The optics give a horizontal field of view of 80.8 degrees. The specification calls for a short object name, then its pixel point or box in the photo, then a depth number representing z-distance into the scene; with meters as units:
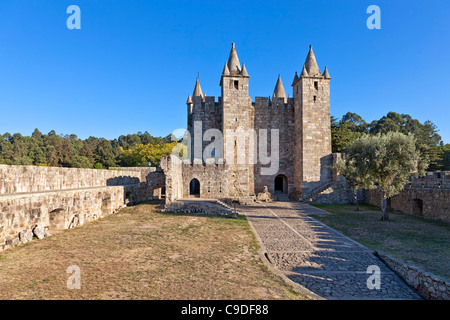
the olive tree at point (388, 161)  13.56
